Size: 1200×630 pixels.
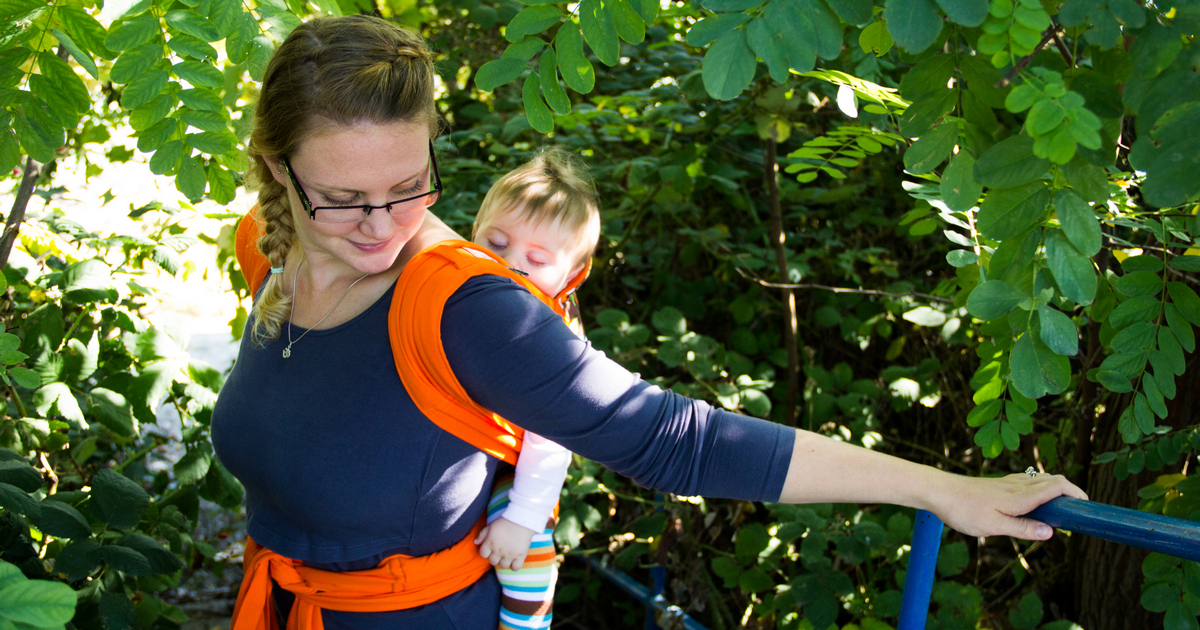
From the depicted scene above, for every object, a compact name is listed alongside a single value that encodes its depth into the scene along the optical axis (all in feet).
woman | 3.69
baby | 4.61
